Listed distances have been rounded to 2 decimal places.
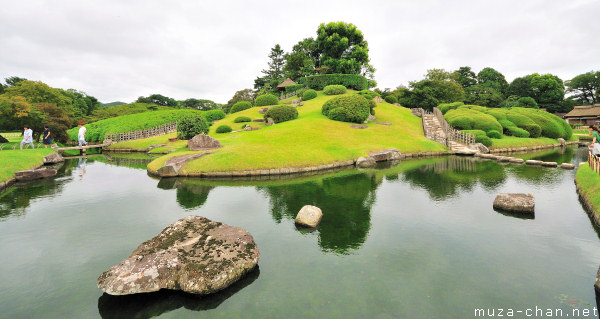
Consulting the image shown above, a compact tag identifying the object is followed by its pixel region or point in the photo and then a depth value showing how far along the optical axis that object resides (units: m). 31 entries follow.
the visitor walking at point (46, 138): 33.55
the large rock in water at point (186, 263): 6.71
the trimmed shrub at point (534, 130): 42.03
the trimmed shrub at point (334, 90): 59.44
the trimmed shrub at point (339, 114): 41.50
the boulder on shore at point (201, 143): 26.33
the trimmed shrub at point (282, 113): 42.91
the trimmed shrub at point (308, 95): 59.06
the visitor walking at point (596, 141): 15.52
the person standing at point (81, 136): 37.41
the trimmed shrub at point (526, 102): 71.81
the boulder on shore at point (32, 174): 20.85
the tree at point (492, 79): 85.81
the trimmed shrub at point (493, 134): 38.50
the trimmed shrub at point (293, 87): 68.56
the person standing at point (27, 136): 29.94
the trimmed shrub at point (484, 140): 35.17
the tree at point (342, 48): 68.75
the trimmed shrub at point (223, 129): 41.59
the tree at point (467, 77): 84.81
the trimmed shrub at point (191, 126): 34.72
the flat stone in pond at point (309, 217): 11.75
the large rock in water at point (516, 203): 13.12
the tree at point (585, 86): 83.08
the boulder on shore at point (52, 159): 28.53
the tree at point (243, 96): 91.44
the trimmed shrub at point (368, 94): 54.48
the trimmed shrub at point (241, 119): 47.28
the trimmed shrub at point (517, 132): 41.19
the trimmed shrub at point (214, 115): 54.47
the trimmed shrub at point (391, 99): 62.84
